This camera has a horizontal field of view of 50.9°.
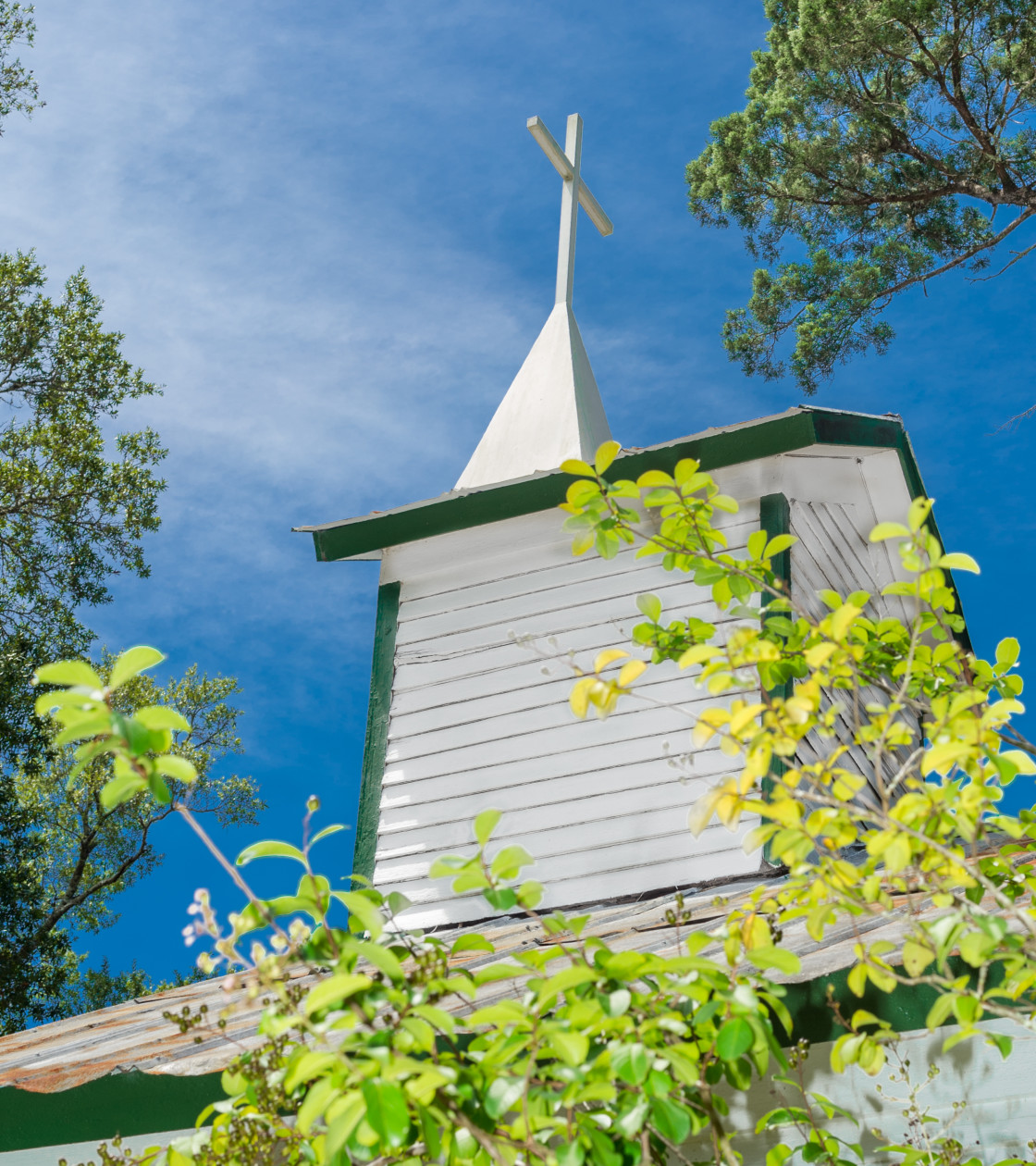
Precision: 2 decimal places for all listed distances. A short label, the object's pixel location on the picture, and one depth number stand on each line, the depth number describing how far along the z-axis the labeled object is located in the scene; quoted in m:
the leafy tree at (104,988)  24.27
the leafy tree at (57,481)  17.69
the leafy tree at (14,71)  19.39
